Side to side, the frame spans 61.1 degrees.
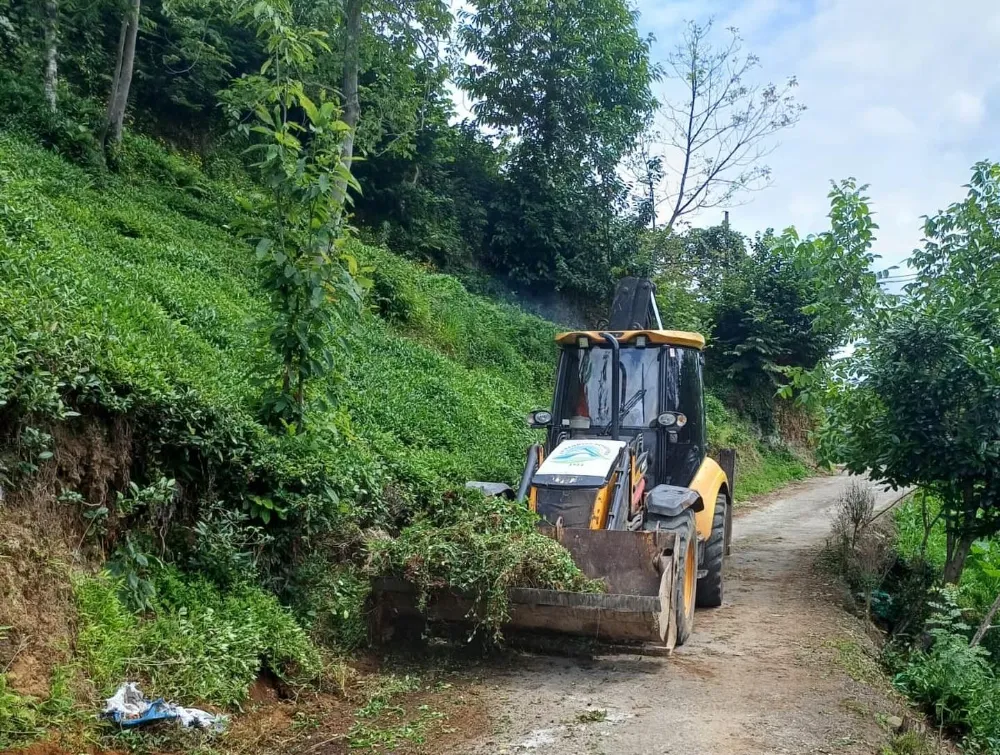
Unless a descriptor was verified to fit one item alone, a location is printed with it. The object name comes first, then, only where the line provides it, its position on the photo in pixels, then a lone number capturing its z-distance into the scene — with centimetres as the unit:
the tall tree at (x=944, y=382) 832
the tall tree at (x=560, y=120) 2084
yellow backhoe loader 576
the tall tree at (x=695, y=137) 2334
